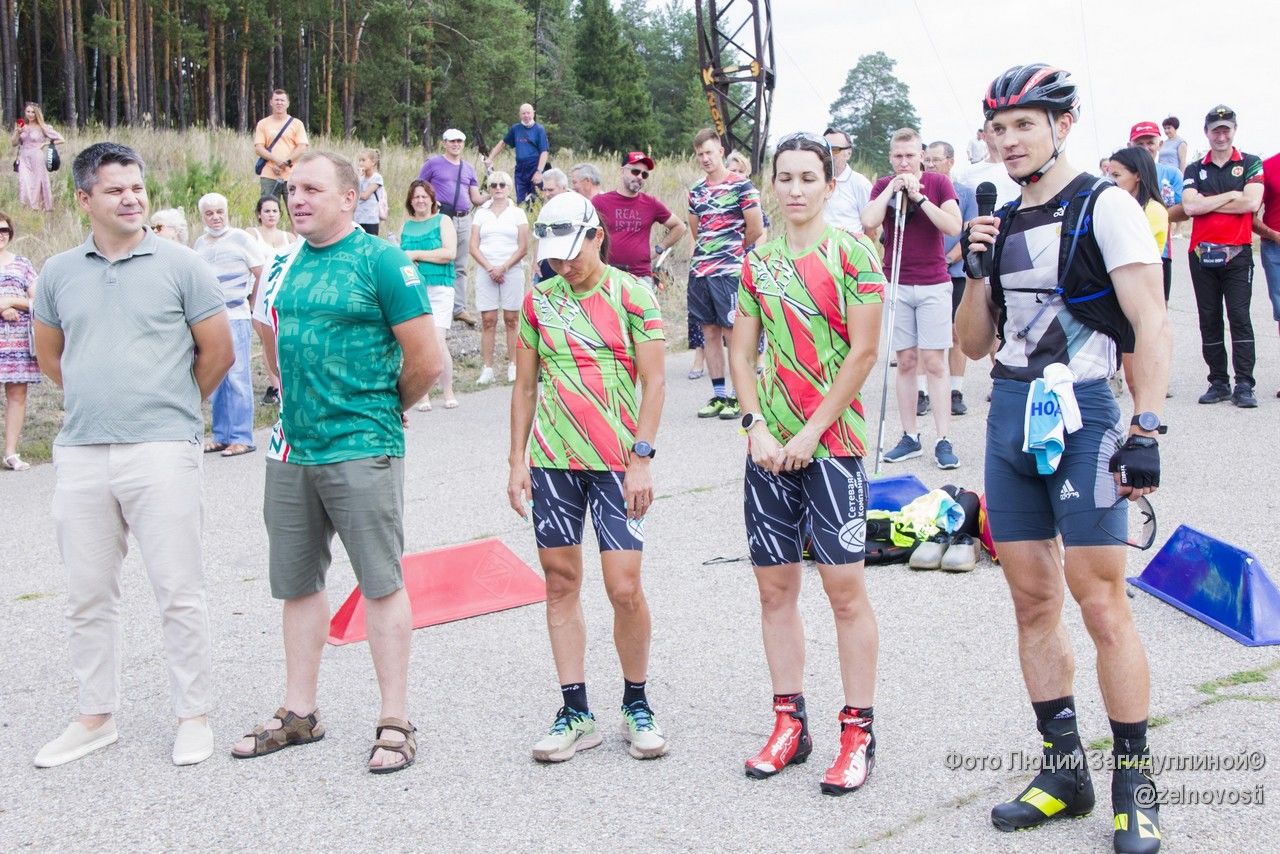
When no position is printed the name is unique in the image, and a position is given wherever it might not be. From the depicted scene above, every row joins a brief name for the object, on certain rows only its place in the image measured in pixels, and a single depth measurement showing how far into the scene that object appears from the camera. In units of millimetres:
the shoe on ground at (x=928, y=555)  6074
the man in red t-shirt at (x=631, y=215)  10328
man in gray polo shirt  4266
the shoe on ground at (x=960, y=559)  6020
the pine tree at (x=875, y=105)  85750
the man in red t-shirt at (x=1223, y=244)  9656
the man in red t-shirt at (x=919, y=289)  8172
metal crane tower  25578
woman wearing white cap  4121
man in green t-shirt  4129
